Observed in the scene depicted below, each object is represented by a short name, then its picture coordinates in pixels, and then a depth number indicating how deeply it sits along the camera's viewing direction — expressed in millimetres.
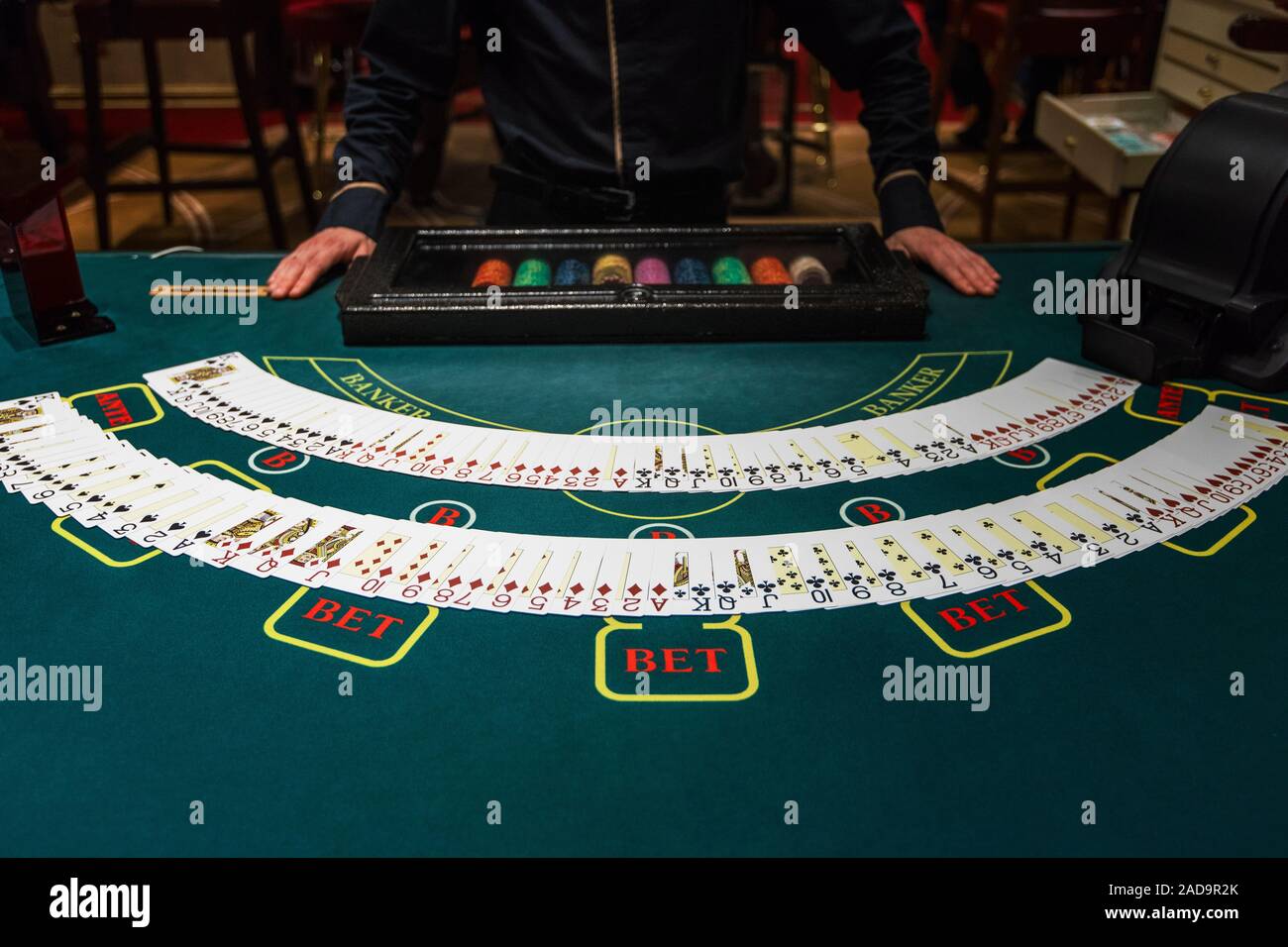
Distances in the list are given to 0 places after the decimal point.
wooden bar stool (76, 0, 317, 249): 4145
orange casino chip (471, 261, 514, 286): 1823
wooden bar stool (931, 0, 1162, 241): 4227
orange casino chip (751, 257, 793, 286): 1797
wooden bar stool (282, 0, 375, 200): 4738
